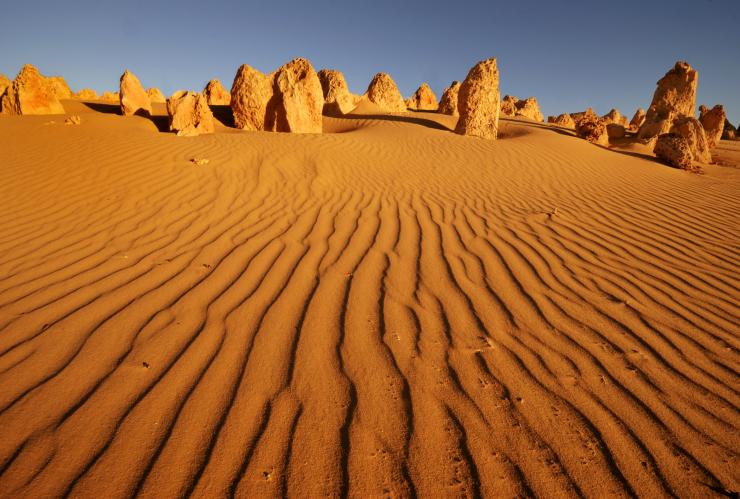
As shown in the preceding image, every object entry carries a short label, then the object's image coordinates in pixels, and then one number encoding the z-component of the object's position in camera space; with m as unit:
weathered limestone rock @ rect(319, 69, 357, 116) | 14.63
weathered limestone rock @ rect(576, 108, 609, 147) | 12.95
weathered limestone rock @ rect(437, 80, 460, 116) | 17.58
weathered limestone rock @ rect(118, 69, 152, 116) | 9.27
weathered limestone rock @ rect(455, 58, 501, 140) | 10.61
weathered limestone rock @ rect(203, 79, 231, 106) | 12.86
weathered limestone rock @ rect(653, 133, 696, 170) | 9.37
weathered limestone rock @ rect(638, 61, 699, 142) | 14.68
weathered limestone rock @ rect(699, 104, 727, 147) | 15.14
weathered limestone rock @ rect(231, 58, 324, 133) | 9.54
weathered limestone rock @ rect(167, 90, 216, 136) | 7.77
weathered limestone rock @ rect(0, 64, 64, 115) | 9.20
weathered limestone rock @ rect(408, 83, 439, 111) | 23.47
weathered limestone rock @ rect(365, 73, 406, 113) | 16.66
